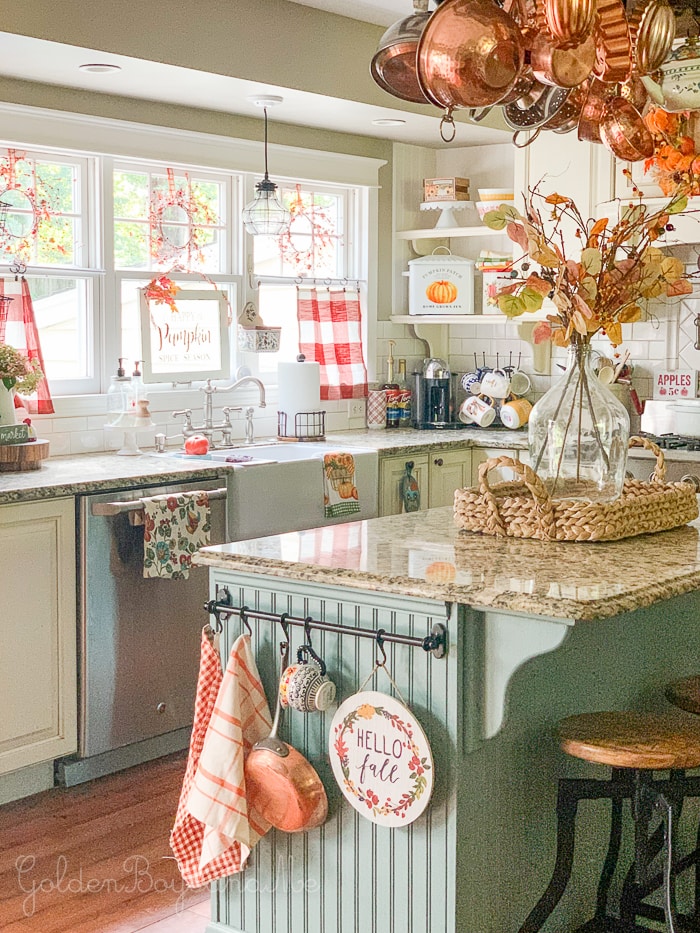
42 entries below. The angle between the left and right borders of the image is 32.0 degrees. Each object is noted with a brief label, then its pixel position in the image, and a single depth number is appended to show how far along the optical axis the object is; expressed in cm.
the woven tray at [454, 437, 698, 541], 272
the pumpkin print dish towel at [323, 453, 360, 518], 482
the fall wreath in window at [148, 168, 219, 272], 516
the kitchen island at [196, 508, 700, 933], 231
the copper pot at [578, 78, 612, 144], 275
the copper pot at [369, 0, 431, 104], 245
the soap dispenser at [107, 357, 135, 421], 486
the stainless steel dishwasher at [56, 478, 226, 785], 399
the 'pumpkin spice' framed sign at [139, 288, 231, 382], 510
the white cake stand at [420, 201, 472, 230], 600
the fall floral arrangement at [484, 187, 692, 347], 269
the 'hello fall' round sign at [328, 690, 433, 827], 236
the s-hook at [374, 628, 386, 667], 243
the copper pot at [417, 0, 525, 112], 216
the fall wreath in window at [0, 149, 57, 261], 462
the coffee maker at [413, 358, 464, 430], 605
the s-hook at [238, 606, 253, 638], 267
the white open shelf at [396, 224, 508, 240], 579
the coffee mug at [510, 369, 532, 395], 599
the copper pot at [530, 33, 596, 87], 228
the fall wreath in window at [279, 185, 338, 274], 577
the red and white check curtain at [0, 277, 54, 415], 458
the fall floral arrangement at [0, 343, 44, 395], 422
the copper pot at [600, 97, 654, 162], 276
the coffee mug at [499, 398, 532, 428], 586
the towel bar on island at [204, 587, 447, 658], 234
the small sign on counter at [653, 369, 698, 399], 550
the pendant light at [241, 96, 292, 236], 521
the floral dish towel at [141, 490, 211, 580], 407
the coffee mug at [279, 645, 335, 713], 248
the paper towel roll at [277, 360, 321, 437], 545
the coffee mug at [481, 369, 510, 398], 595
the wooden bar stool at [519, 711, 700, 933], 237
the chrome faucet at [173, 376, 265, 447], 507
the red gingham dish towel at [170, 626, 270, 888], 262
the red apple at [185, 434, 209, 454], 478
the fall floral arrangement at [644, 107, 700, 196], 275
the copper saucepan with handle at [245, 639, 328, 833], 250
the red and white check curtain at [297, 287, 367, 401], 580
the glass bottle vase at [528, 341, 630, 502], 280
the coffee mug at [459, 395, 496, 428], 593
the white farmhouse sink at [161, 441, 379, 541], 447
